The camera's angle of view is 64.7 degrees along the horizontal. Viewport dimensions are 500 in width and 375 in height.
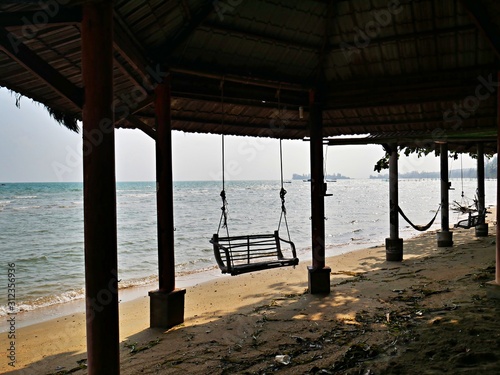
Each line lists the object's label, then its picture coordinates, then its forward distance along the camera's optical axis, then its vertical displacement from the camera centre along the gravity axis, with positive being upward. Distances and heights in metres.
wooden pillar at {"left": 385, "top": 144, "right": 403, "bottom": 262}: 9.07 -0.61
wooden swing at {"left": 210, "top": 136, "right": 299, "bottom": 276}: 4.79 -0.92
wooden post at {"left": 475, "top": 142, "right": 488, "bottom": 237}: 11.63 -0.23
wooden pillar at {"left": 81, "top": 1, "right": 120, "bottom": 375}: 2.58 +0.04
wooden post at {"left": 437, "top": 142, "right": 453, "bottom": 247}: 10.47 +0.06
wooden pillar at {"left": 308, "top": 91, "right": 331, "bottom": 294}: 5.97 -0.16
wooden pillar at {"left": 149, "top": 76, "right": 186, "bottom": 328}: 4.73 -0.26
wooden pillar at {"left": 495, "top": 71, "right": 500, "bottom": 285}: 4.57 -0.62
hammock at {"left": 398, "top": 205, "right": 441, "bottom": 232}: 9.98 -1.06
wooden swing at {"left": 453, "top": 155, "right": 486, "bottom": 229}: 10.98 -1.02
